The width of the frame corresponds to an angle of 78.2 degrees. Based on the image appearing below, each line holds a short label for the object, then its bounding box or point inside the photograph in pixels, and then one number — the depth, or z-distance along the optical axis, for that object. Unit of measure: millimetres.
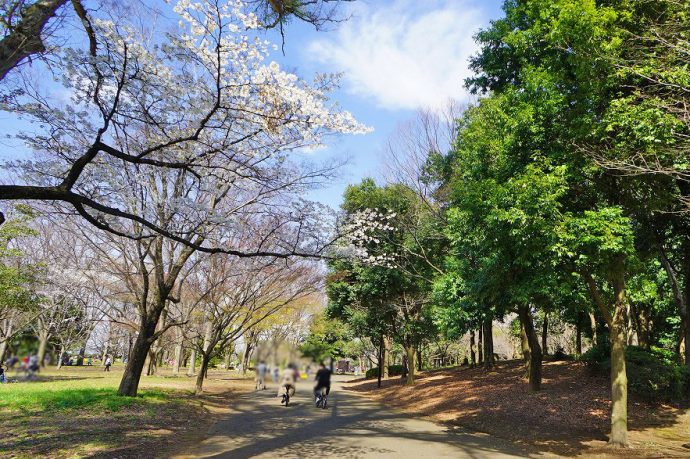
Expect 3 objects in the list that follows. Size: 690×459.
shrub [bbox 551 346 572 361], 22609
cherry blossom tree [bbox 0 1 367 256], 6090
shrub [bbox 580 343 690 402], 11773
